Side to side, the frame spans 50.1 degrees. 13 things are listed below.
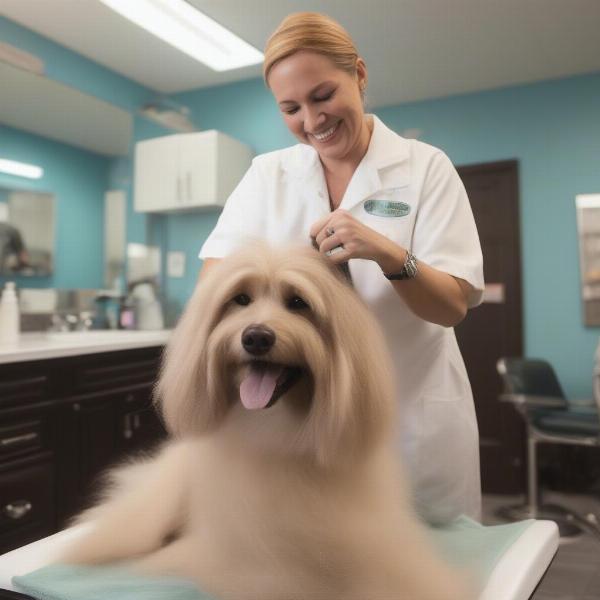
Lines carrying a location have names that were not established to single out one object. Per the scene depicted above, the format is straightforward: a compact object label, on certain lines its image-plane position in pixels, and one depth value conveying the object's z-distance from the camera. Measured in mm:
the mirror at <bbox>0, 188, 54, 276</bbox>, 3373
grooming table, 904
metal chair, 3618
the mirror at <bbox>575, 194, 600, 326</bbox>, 4242
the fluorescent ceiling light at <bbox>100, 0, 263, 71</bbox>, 3073
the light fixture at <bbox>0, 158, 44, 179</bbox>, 3342
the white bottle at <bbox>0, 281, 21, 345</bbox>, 3031
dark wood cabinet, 2453
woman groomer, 1087
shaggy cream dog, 808
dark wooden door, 4426
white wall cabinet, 4113
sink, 3127
